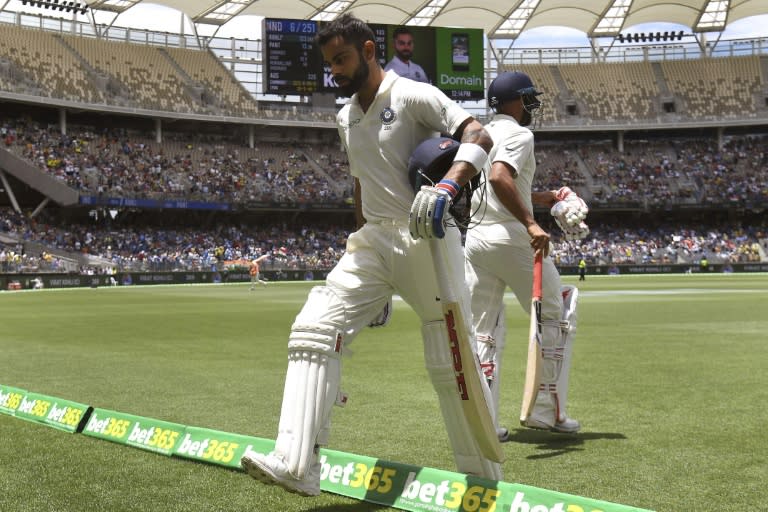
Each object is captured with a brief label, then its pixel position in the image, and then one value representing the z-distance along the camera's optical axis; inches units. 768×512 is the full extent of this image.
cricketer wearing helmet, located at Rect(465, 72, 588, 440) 243.3
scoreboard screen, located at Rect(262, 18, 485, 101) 1968.5
